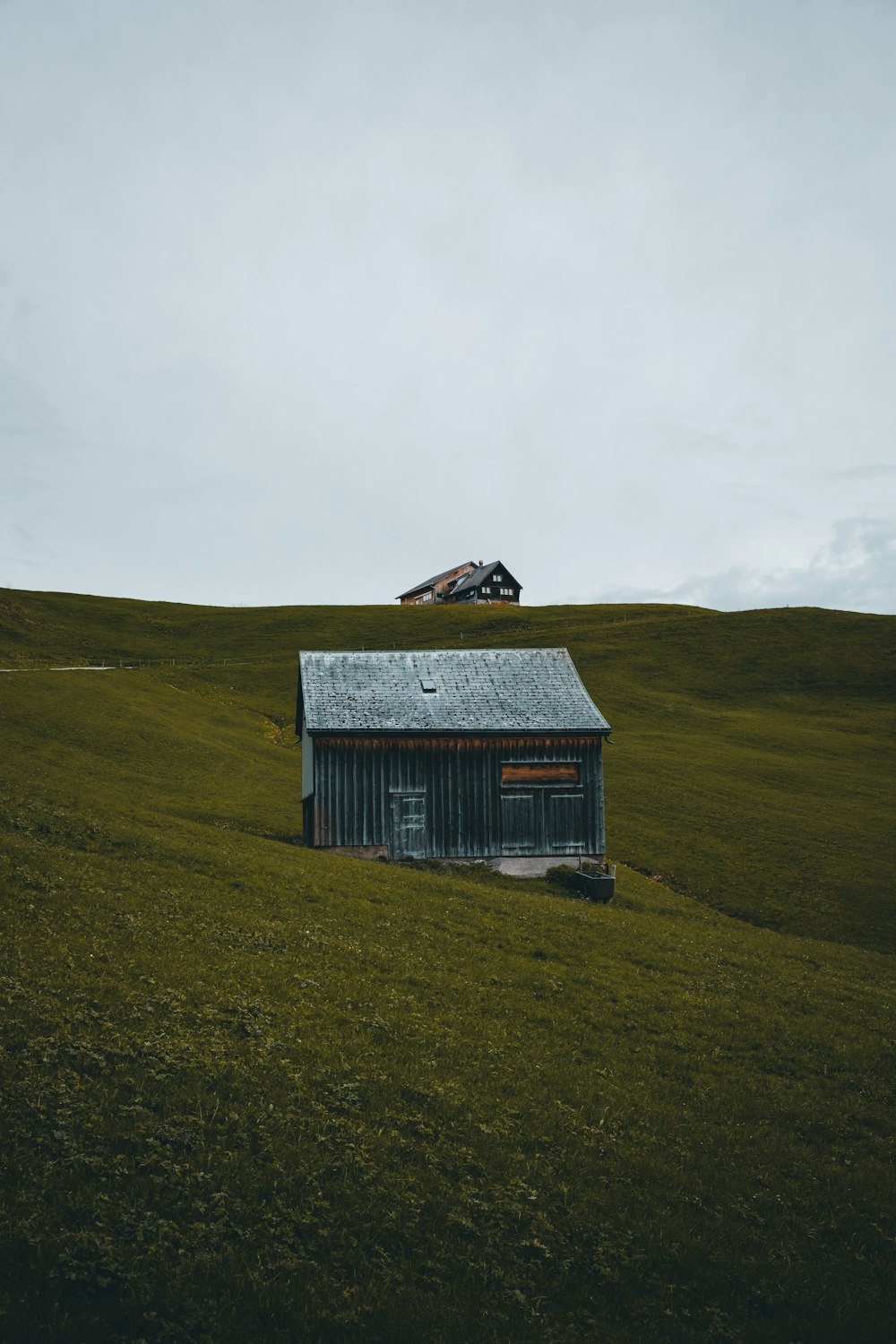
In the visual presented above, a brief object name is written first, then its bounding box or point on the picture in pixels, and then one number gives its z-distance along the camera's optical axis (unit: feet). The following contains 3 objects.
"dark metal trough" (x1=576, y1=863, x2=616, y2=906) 96.68
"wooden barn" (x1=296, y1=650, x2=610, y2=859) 110.52
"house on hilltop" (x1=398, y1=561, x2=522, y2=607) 460.14
